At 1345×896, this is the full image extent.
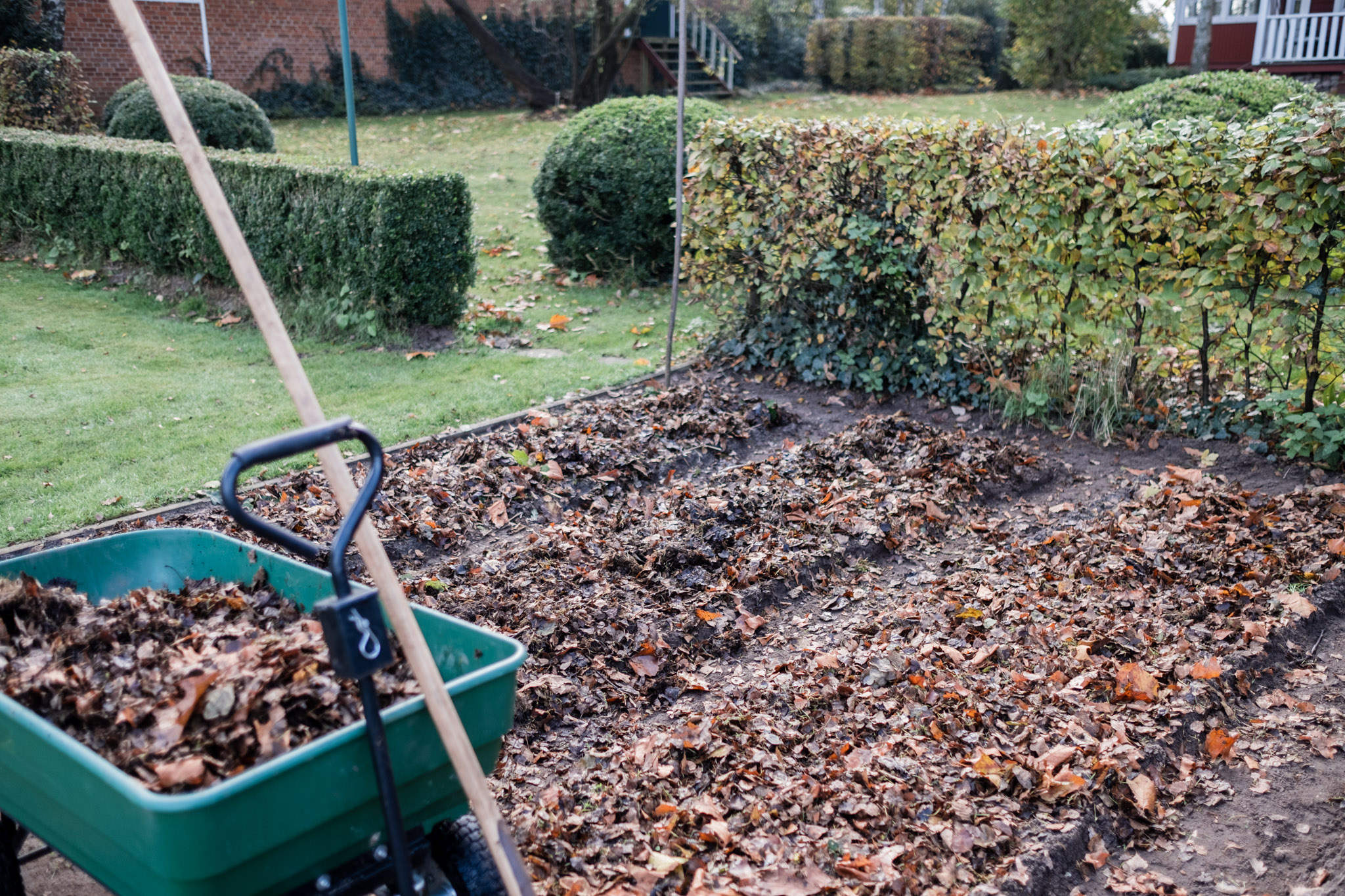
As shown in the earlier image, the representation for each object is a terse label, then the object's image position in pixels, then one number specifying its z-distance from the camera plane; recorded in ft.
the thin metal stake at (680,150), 22.40
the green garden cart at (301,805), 6.15
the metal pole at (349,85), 31.01
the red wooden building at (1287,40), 67.67
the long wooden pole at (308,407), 6.66
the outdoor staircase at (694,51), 77.25
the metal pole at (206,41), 67.10
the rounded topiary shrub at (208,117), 43.09
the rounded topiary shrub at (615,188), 32.58
